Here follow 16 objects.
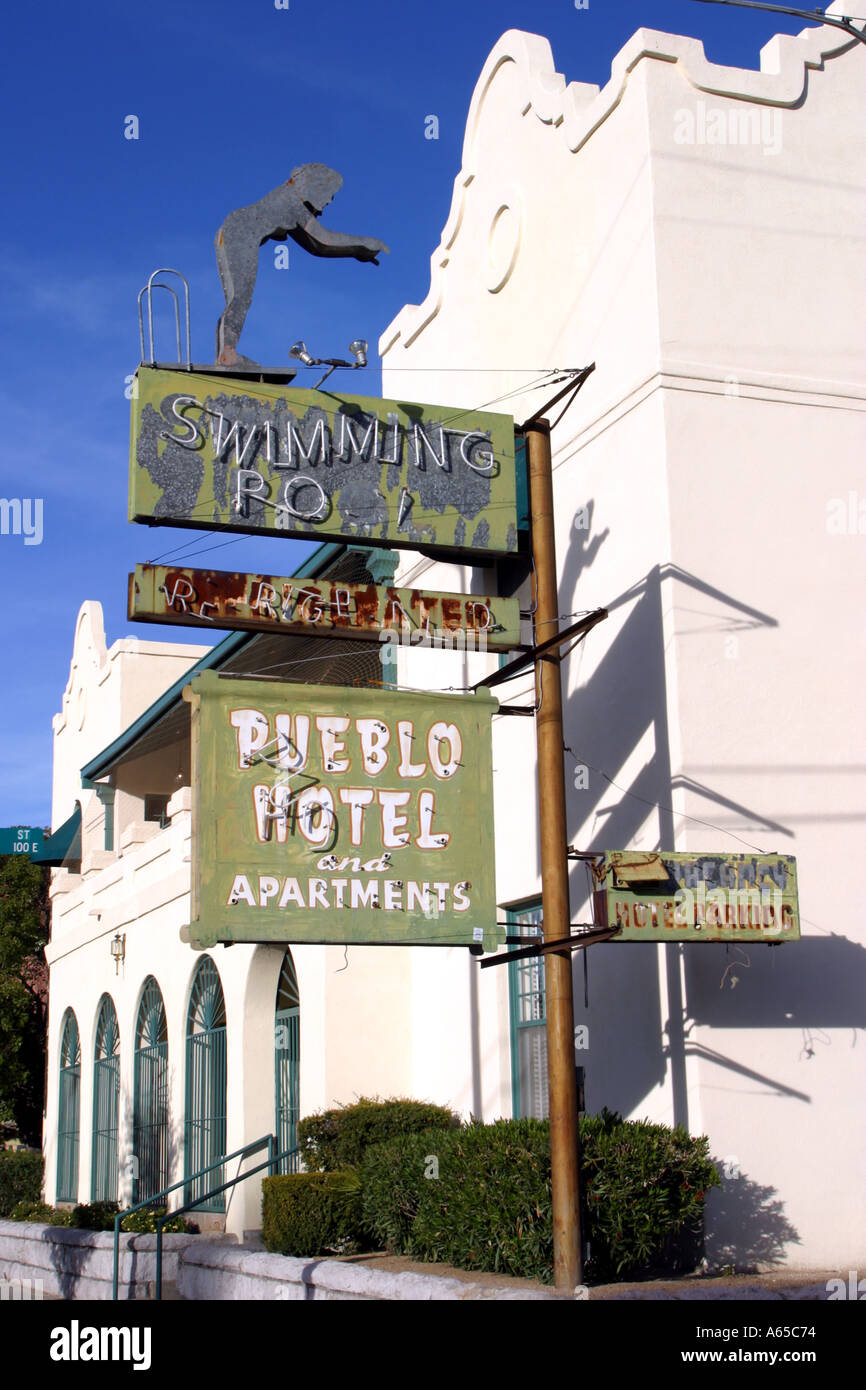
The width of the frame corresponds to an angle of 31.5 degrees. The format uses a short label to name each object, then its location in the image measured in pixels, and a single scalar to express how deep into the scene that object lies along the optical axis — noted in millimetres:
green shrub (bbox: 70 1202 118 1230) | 18938
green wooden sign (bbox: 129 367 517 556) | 11133
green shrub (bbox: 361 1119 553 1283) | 10664
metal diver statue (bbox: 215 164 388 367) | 12469
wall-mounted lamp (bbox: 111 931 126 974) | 24391
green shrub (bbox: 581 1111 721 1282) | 10578
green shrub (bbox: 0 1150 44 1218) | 28562
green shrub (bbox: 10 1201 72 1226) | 23938
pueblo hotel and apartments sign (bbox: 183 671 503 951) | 10203
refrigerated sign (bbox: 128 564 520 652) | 10656
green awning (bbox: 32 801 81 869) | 30984
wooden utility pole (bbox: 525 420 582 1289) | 10133
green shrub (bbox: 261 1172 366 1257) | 13570
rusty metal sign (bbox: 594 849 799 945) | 10906
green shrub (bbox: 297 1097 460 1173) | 15234
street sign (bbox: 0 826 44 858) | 30359
